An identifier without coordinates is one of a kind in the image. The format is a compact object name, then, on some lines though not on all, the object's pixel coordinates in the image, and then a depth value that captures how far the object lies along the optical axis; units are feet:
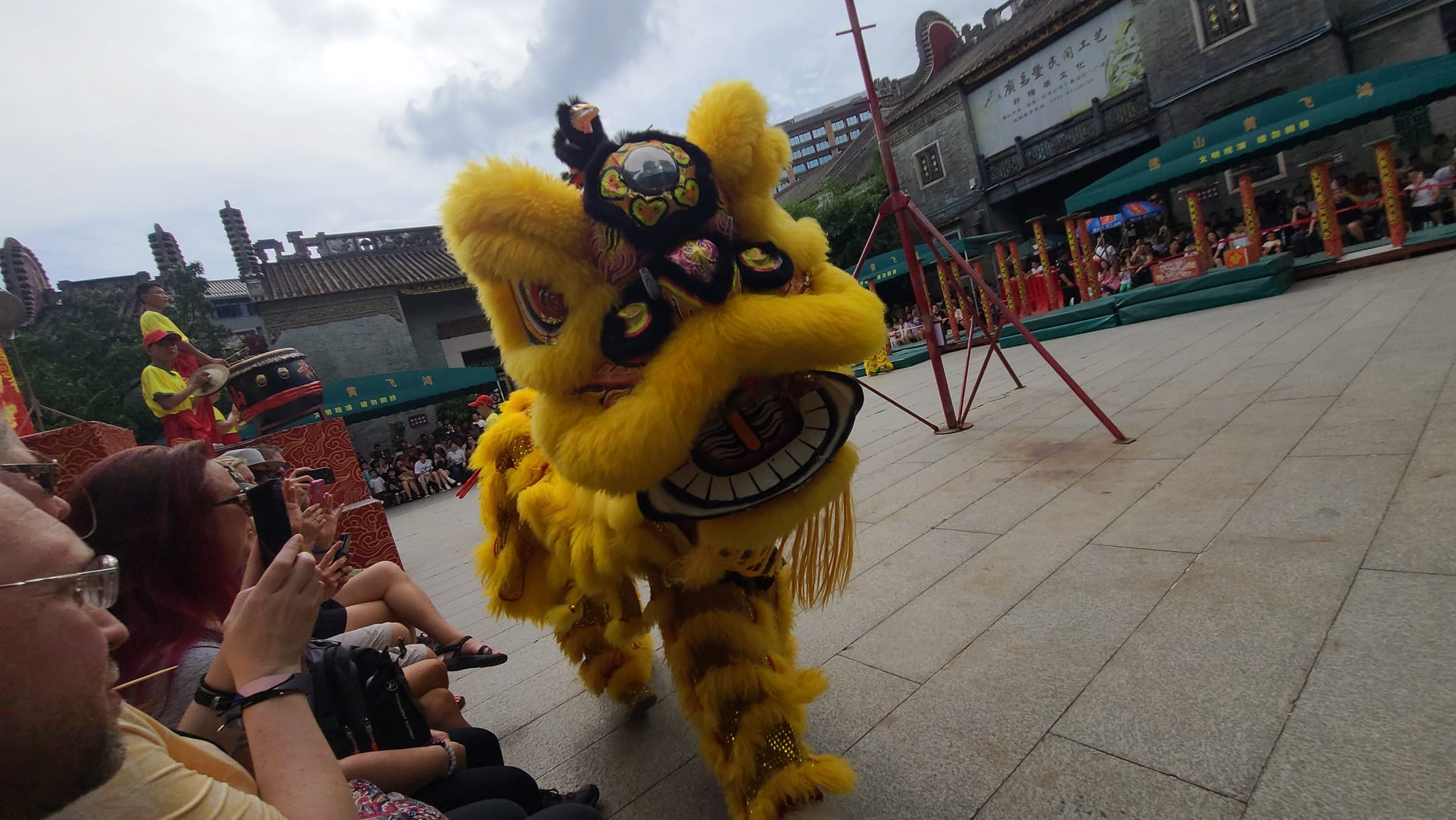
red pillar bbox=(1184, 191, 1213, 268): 29.12
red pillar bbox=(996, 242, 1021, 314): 37.55
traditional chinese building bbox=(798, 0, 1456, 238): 34.96
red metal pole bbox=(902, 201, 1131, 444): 11.69
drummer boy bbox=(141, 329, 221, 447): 10.77
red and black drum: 13.84
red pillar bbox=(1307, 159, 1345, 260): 25.86
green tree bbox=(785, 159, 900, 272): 61.46
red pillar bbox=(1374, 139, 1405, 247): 24.58
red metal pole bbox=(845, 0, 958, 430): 13.76
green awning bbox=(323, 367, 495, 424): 36.29
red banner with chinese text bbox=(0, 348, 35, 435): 8.11
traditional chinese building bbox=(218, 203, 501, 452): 47.09
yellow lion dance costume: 4.00
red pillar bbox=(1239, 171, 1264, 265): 28.02
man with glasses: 1.96
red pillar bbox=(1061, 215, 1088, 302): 35.29
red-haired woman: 4.23
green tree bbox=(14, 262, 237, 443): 37.83
